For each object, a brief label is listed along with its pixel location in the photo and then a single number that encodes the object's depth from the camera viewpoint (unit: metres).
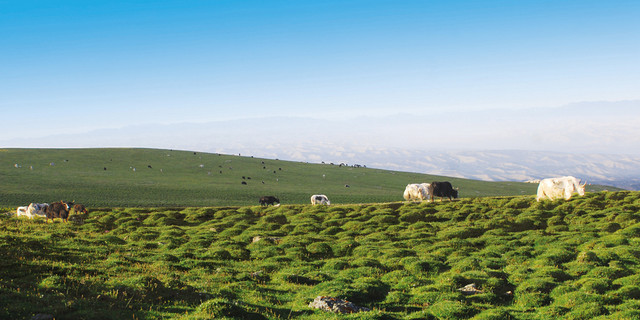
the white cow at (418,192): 62.75
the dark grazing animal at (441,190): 60.91
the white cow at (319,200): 74.62
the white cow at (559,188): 50.31
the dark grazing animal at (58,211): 44.44
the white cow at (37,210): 46.03
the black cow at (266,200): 72.06
